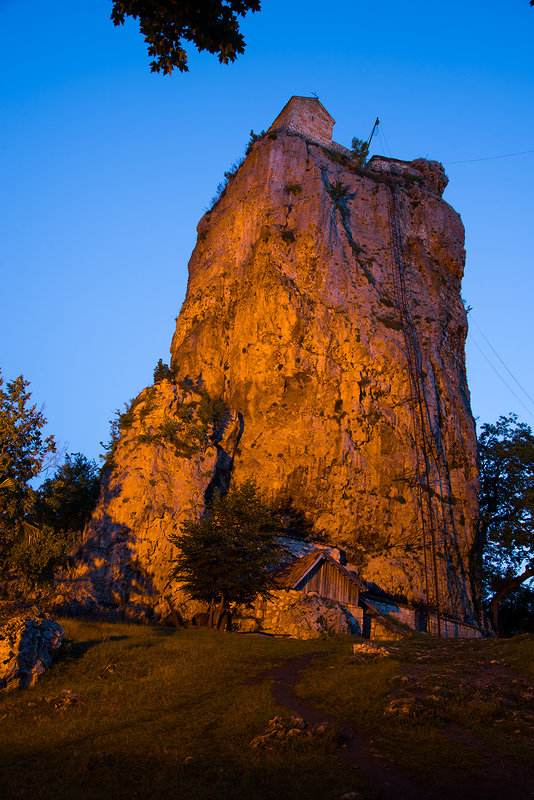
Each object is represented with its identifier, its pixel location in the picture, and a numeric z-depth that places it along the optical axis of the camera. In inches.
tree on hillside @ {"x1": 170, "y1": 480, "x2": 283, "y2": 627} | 1066.1
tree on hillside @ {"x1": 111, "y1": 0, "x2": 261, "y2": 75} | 379.2
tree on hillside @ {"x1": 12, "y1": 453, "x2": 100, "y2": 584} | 932.6
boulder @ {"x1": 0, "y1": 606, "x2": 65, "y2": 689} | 563.4
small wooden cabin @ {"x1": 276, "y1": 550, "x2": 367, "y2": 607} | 1174.3
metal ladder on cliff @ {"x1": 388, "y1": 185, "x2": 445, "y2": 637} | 1480.1
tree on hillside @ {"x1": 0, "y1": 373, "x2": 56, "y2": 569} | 911.7
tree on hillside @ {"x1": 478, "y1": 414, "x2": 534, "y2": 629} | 1664.6
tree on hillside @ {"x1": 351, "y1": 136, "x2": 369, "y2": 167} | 2172.7
